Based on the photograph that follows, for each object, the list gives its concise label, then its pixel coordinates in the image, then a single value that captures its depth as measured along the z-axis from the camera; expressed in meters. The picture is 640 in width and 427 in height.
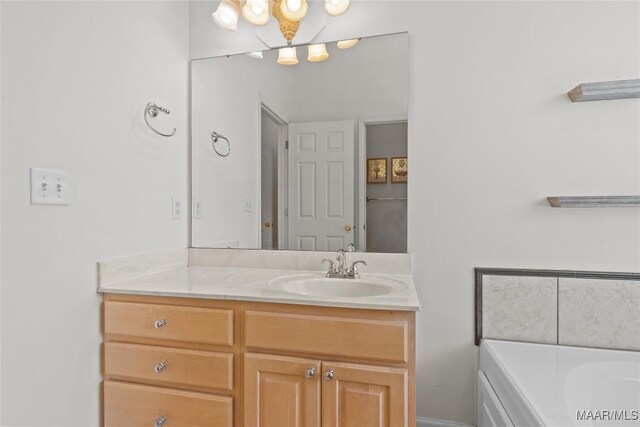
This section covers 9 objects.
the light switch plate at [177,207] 1.77
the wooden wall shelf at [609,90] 1.34
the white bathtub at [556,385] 1.05
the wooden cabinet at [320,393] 1.08
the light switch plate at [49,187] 1.07
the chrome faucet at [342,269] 1.53
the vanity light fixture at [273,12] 1.67
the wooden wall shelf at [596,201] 1.36
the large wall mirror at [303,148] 1.67
